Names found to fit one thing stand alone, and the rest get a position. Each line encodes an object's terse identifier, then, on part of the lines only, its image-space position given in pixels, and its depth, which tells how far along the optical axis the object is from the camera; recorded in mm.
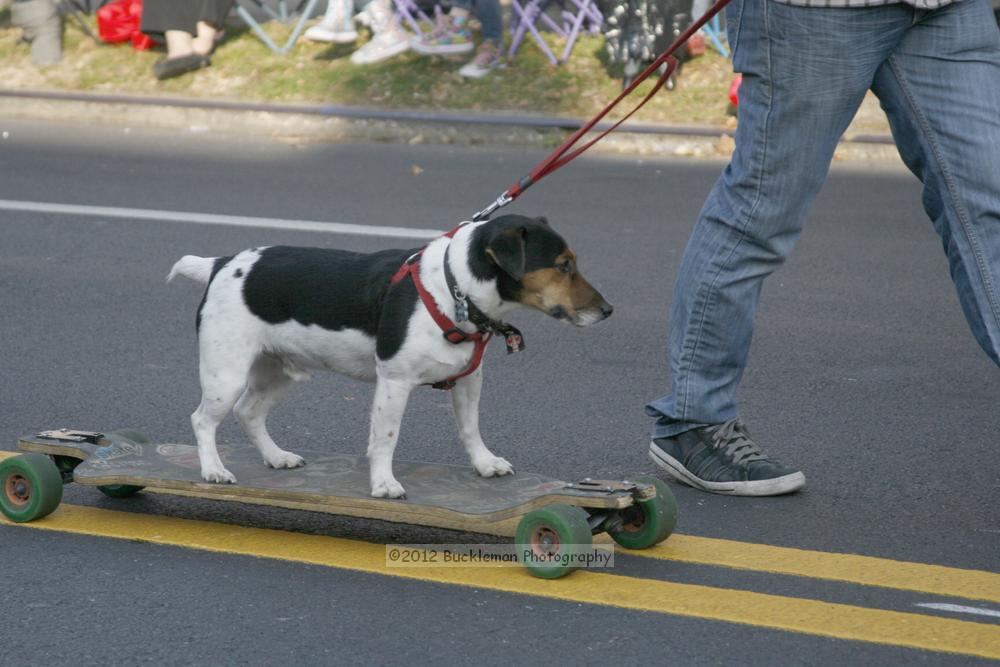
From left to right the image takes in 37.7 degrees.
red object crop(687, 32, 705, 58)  12781
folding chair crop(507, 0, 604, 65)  13010
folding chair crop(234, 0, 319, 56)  13922
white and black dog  3631
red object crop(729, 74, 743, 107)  10427
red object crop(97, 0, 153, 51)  14023
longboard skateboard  3504
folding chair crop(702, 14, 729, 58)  12984
